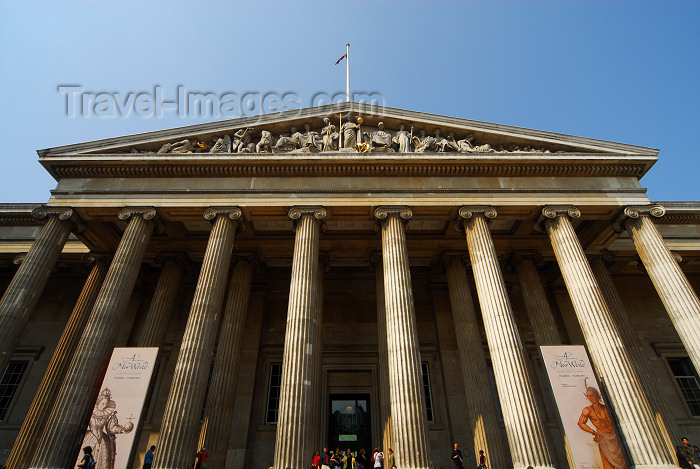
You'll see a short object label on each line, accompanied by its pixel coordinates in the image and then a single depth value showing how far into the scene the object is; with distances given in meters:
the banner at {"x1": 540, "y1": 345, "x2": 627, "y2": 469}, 11.45
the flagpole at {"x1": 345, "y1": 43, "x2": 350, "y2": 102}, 19.97
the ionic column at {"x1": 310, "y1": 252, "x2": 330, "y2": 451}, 15.04
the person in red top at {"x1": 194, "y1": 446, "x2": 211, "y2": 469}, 12.78
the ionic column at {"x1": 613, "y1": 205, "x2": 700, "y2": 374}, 14.02
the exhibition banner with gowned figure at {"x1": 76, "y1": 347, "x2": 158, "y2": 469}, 11.38
